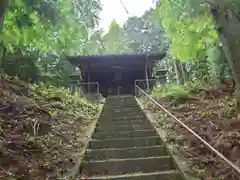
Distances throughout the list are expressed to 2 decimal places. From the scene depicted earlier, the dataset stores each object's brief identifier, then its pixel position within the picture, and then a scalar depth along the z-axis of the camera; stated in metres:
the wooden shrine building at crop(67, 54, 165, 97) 10.12
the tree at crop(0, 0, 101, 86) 3.10
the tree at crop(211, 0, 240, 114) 3.14
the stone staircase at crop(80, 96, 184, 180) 2.71
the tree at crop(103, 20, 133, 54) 19.28
